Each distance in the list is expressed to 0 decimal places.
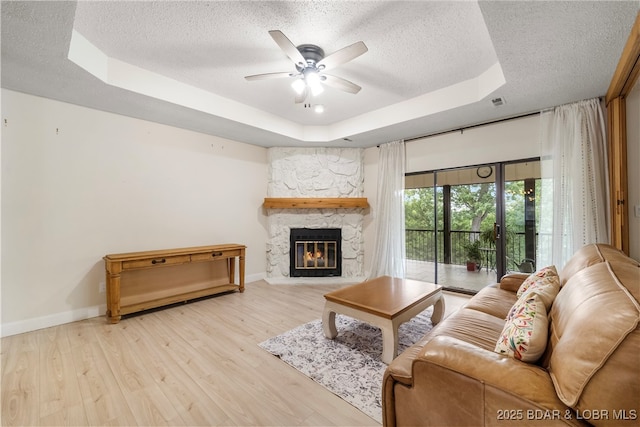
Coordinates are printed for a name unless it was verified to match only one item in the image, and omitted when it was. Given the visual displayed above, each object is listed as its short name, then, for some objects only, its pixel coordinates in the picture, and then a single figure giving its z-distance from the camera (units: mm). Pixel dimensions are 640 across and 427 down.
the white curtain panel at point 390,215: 4523
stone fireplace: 4910
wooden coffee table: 2123
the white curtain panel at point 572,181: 2820
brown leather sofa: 780
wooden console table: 2990
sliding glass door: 3533
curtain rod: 3388
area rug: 1841
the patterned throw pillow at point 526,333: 1099
